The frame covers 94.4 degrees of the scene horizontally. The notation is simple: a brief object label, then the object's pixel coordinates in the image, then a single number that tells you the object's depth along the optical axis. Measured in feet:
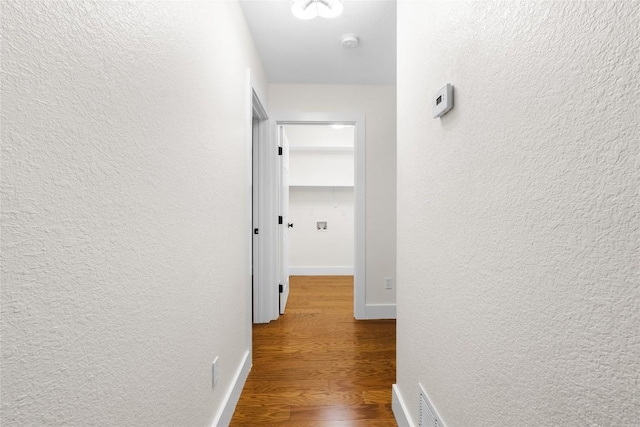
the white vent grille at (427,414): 3.35
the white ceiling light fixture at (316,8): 5.49
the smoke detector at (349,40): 6.77
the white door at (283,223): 9.41
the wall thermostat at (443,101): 2.94
